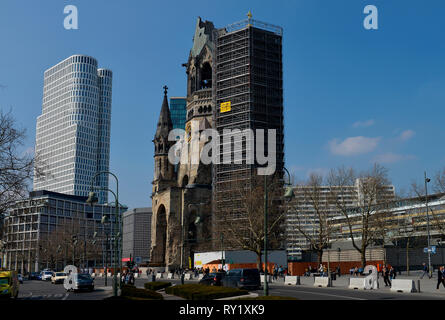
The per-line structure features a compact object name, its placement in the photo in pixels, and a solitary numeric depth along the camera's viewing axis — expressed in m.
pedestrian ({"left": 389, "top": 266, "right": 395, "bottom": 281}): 40.53
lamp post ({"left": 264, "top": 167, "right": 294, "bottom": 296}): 26.60
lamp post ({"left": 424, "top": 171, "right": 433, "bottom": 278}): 50.87
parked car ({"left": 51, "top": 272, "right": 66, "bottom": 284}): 56.44
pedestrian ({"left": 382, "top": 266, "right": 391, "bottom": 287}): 36.75
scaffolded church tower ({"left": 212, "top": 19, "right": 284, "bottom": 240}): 80.12
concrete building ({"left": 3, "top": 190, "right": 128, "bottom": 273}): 117.88
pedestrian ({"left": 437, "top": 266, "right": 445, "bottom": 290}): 30.87
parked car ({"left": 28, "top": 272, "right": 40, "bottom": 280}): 88.16
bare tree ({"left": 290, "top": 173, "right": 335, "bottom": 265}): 55.47
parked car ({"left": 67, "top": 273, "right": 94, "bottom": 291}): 38.20
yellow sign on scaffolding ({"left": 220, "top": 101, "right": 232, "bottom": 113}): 82.69
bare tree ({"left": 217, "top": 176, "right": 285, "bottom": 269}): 59.34
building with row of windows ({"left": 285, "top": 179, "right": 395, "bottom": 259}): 56.44
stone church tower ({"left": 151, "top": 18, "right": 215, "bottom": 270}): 83.75
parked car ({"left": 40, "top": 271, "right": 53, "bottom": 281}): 74.12
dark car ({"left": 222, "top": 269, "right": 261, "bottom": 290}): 33.66
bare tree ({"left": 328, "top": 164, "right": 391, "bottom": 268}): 54.62
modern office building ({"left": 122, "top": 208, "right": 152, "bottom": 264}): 159.62
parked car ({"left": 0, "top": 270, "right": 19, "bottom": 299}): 27.16
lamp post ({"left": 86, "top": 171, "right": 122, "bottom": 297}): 31.01
